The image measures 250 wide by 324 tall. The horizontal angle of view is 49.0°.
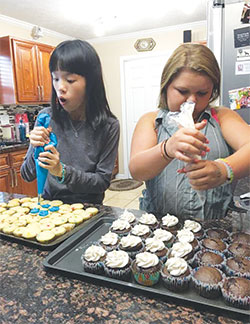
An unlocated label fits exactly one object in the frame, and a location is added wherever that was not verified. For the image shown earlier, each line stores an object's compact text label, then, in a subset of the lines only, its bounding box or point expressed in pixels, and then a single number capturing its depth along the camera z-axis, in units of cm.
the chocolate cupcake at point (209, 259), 71
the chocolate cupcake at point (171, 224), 90
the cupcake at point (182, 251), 73
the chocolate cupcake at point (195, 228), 85
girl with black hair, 114
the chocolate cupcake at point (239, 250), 73
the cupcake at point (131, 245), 79
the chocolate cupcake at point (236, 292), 57
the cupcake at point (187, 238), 79
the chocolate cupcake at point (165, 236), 83
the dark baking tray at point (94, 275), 59
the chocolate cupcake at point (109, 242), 81
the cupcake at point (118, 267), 69
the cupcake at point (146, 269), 67
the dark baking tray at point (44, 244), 87
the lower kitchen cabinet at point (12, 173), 296
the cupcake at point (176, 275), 64
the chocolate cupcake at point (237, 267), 66
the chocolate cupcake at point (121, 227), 90
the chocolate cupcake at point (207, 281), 61
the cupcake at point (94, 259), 72
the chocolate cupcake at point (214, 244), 77
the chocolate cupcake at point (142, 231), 87
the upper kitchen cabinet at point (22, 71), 324
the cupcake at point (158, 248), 76
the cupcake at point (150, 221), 93
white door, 442
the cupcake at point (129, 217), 97
